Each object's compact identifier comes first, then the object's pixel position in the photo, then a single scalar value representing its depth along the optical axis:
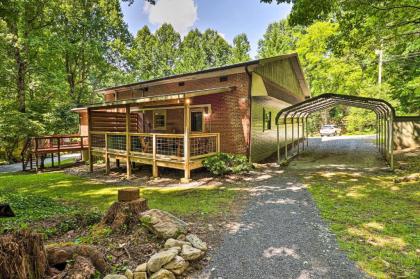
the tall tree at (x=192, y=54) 45.91
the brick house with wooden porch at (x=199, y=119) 10.42
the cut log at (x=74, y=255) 3.21
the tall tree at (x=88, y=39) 22.70
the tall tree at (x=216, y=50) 50.06
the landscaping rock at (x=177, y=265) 3.45
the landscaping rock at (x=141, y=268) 3.40
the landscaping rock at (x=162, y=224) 4.28
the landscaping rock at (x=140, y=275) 3.32
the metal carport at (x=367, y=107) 9.81
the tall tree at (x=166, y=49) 46.25
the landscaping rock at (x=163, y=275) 3.28
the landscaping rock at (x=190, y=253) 3.73
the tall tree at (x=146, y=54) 40.56
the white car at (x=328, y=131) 31.03
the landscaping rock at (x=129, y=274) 3.31
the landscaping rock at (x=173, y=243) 3.96
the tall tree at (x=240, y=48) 46.20
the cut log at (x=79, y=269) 2.94
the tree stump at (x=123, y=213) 4.64
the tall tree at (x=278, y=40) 39.53
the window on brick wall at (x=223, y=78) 11.93
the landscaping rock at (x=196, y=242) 4.03
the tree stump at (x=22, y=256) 2.57
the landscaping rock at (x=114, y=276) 3.09
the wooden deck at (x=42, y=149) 13.92
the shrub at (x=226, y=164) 10.19
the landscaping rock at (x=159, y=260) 3.42
